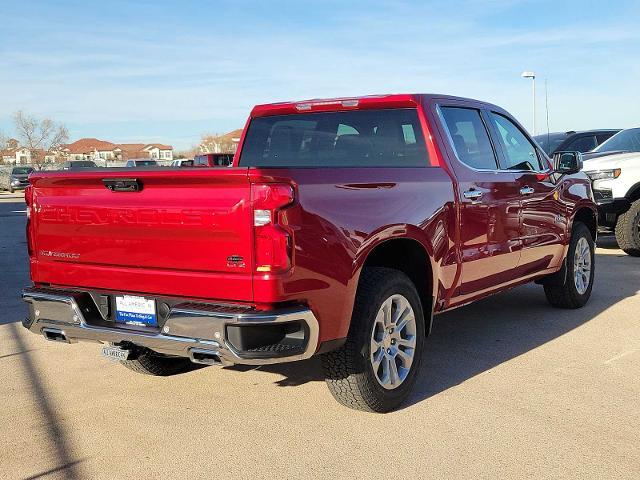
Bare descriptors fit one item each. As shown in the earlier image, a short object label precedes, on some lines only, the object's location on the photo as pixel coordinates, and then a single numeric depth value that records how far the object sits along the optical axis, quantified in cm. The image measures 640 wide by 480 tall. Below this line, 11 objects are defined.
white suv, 1014
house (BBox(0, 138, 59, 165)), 9040
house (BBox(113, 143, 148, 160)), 13362
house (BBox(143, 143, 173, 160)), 13932
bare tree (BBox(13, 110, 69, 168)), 8719
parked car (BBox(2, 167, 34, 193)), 4259
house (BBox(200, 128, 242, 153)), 7994
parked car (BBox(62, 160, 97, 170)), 3709
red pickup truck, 353
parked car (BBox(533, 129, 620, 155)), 1355
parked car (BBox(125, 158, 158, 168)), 3223
